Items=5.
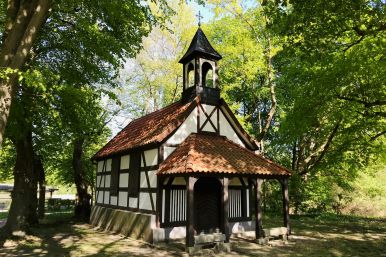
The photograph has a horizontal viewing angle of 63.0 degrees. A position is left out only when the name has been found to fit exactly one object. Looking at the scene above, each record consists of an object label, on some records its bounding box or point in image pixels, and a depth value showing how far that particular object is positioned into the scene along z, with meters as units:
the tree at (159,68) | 27.77
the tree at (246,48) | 21.38
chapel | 12.14
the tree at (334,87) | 10.13
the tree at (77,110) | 11.82
